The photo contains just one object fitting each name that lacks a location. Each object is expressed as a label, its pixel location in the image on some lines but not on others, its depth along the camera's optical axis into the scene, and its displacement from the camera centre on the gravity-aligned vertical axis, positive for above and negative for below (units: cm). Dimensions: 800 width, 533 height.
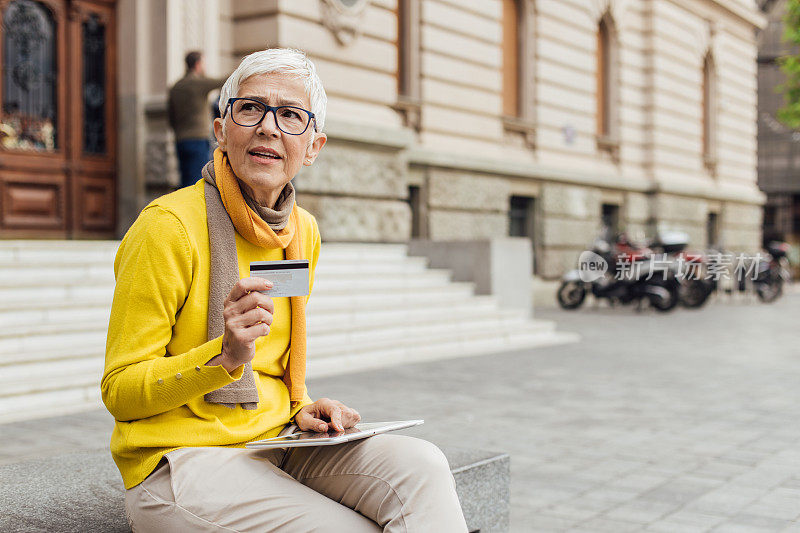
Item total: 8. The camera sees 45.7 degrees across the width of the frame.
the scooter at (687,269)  1662 -26
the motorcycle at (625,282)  1628 -48
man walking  962 +145
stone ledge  260 -73
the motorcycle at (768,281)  2009 -57
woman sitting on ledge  218 -26
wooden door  1010 +152
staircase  637 -59
